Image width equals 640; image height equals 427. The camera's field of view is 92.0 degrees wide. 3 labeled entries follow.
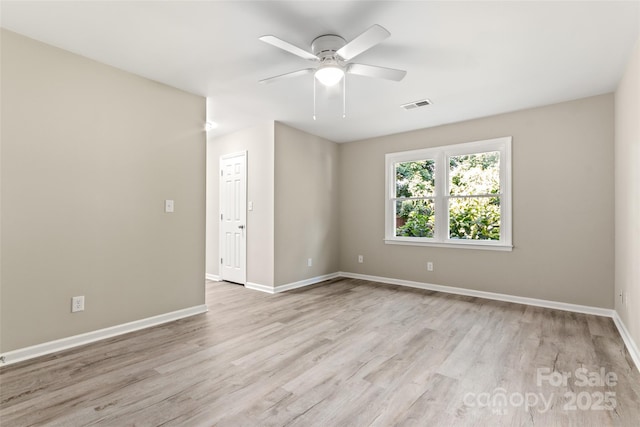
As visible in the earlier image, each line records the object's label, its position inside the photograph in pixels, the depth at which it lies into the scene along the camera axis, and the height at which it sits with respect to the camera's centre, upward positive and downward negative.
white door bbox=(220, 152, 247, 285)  4.93 -0.09
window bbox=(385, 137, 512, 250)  4.18 +0.25
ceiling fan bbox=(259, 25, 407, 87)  2.11 +1.13
